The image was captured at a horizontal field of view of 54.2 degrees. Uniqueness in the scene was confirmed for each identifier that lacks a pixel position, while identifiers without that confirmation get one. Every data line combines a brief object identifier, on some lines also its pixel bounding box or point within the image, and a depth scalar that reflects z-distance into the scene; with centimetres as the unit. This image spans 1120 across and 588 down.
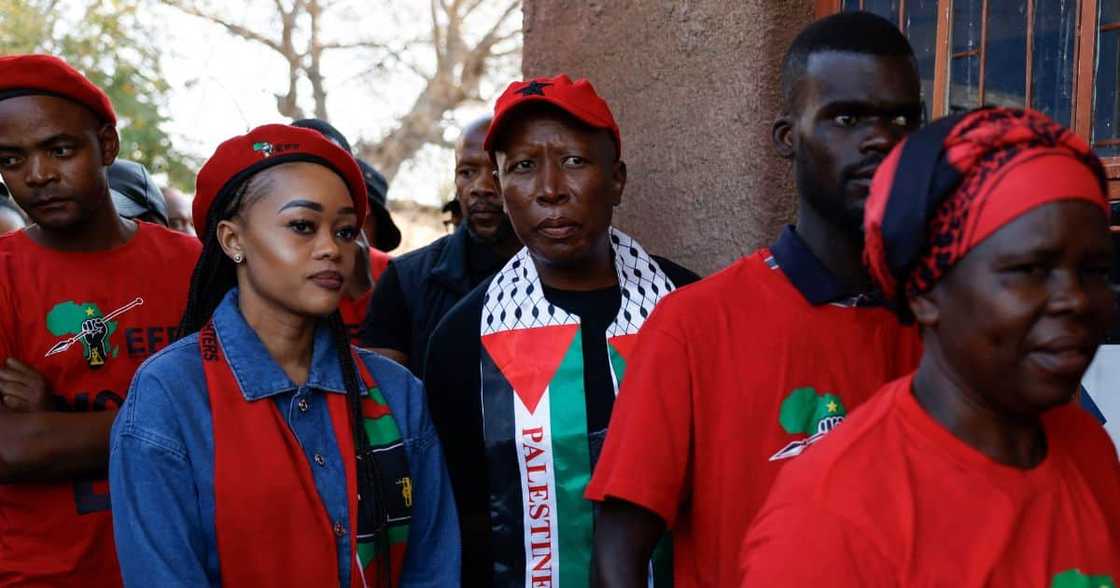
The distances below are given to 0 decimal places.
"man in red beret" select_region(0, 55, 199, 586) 272
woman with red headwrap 138
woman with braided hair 215
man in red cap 247
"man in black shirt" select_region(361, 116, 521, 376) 357
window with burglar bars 261
